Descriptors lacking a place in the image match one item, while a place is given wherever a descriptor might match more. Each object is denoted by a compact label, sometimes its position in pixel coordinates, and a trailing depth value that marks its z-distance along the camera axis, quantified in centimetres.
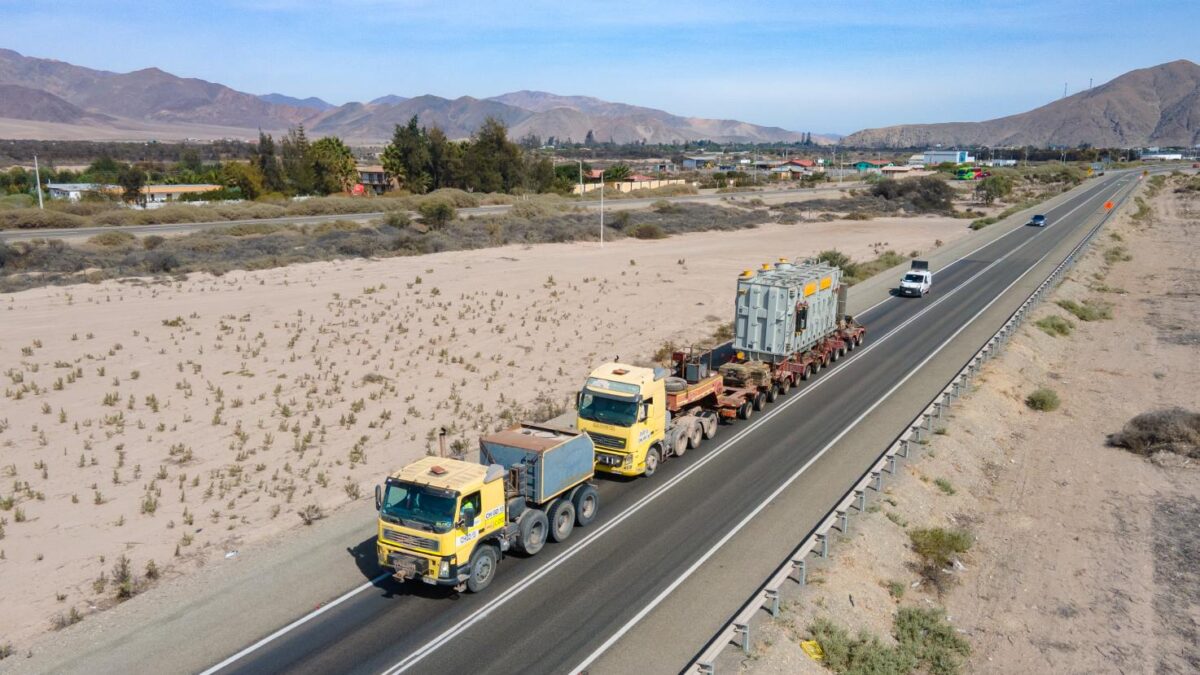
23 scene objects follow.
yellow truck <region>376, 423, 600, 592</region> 1420
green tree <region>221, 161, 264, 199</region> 10345
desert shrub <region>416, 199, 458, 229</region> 7431
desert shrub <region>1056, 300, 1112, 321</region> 4619
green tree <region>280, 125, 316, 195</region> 10750
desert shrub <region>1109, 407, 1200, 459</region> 2527
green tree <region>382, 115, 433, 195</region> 11506
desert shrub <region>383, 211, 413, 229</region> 7281
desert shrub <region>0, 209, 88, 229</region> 7106
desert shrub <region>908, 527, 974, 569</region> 1769
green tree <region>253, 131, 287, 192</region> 10706
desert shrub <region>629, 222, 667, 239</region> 7838
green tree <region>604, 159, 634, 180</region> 15250
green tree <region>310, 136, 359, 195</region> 11012
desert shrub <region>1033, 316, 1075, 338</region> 4068
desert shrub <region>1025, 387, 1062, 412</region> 3008
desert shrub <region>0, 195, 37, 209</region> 8231
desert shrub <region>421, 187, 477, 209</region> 9906
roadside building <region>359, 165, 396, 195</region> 12319
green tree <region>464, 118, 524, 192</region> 11725
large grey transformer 2730
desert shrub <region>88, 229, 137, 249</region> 6041
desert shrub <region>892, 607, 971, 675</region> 1394
